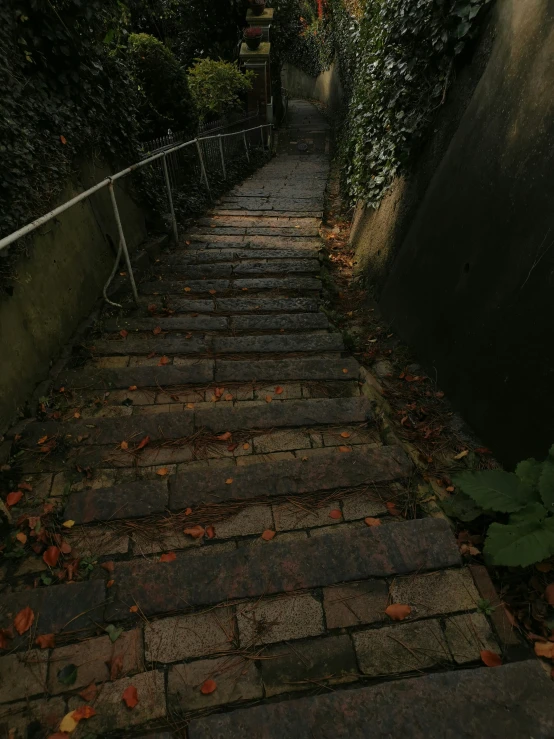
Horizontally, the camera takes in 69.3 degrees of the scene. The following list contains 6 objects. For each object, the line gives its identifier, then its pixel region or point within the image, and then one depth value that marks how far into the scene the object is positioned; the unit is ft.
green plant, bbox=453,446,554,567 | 4.87
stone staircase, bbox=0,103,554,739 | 4.11
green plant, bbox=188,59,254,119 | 29.45
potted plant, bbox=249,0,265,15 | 38.14
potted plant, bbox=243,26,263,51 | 37.35
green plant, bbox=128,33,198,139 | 19.08
